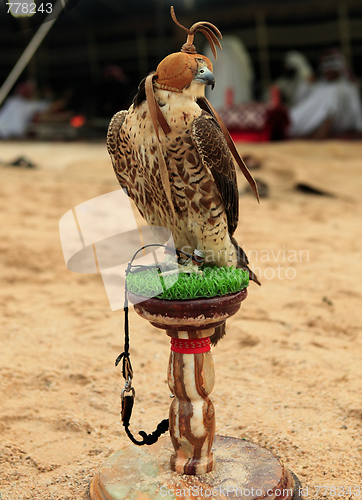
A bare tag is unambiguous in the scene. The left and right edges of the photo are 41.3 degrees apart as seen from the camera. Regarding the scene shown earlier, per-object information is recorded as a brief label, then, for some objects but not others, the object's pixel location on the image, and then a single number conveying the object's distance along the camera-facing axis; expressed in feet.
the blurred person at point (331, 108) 33.19
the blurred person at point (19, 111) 40.29
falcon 5.02
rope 5.39
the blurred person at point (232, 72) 38.11
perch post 5.00
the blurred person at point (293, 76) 38.32
